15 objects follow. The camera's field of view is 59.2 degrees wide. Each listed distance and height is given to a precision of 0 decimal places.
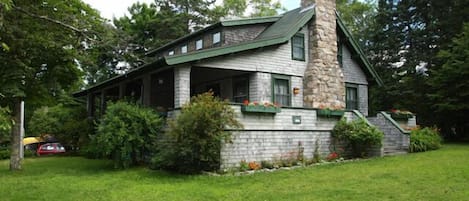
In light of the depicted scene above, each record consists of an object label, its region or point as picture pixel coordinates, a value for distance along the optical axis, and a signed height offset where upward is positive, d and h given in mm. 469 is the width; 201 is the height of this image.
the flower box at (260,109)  12672 +244
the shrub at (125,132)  12379 -453
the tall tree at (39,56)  12118 +2031
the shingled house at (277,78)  13203 +1653
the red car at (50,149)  24088 -1882
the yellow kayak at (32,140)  28266 -1594
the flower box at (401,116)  17473 +8
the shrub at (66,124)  21766 -419
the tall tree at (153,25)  33781 +7645
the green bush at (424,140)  15698 -940
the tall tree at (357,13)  37281 +9483
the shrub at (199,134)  11273 -474
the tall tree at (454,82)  20953 +1797
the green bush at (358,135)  14422 -652
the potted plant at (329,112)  14821 +162
